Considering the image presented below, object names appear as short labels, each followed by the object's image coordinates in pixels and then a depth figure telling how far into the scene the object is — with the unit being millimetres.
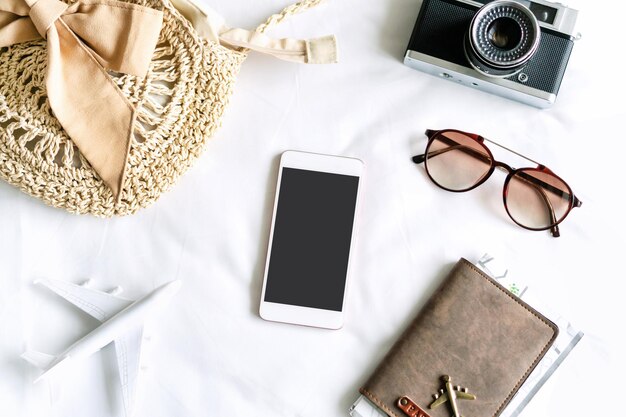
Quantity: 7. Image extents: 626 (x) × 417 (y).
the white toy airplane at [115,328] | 629
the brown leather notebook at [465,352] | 619
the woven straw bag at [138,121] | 592
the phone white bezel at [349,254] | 649
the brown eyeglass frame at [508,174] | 640
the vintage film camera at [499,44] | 603
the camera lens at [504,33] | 606
